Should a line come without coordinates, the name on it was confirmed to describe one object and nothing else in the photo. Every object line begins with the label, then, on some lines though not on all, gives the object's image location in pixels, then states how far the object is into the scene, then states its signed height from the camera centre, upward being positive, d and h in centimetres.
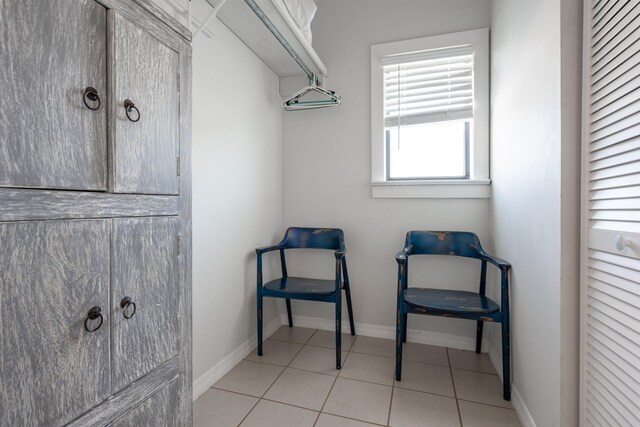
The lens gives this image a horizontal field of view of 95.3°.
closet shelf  154 +109
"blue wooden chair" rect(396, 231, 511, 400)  153 -51
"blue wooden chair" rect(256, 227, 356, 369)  182 -50
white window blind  208 +92
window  203 +69
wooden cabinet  54 -1
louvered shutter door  79 -2
